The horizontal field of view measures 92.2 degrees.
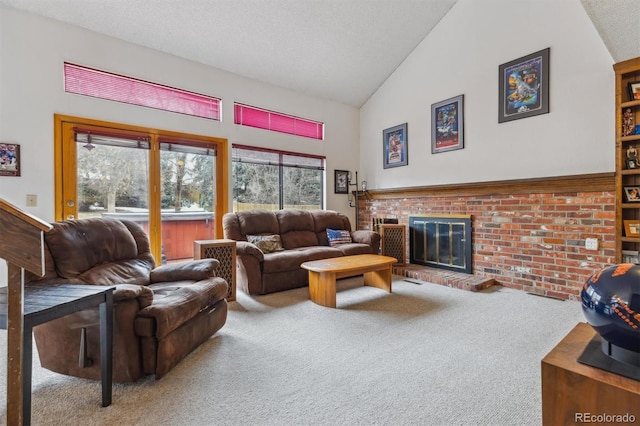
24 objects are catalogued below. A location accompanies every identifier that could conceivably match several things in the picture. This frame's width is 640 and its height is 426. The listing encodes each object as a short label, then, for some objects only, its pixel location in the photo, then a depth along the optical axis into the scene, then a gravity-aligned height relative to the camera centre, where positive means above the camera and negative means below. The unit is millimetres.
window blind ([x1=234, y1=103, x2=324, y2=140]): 4695 +1491
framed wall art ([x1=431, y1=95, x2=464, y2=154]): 4309 +1239
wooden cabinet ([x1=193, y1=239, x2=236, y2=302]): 3149 -442
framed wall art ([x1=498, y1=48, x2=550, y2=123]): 3510 +1463
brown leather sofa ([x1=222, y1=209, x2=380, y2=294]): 3486 -453
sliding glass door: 3396 +415
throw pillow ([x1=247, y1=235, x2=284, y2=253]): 3965 -392
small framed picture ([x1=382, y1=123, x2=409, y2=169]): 5102 +1106
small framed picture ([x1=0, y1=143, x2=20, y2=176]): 2984 +542
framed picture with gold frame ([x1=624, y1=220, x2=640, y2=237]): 2936 -190
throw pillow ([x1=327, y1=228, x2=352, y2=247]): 4636 -391
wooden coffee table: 3041 -629
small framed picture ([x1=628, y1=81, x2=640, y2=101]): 2916 +1124
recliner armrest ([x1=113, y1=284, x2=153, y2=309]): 1664 -448
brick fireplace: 3176 -208
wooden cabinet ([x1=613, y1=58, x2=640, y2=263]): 2943 +430
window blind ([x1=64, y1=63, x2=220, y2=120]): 3404 +1490
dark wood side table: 1163 -403
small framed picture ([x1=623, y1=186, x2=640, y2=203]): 2951 +140
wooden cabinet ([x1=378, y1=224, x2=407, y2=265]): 4762 -487
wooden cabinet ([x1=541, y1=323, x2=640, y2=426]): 787 -492
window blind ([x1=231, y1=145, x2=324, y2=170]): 4676 +901
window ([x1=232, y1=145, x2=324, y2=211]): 4711 +547
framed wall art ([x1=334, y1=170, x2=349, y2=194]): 5824 +574
